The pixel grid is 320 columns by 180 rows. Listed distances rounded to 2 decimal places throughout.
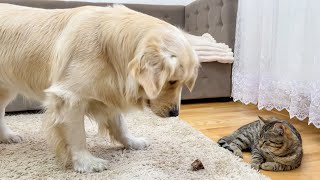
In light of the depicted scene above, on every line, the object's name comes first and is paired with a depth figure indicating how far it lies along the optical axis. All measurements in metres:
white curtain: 1.85
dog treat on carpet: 1.38
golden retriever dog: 1.17
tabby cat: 1.42
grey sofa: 2.64
